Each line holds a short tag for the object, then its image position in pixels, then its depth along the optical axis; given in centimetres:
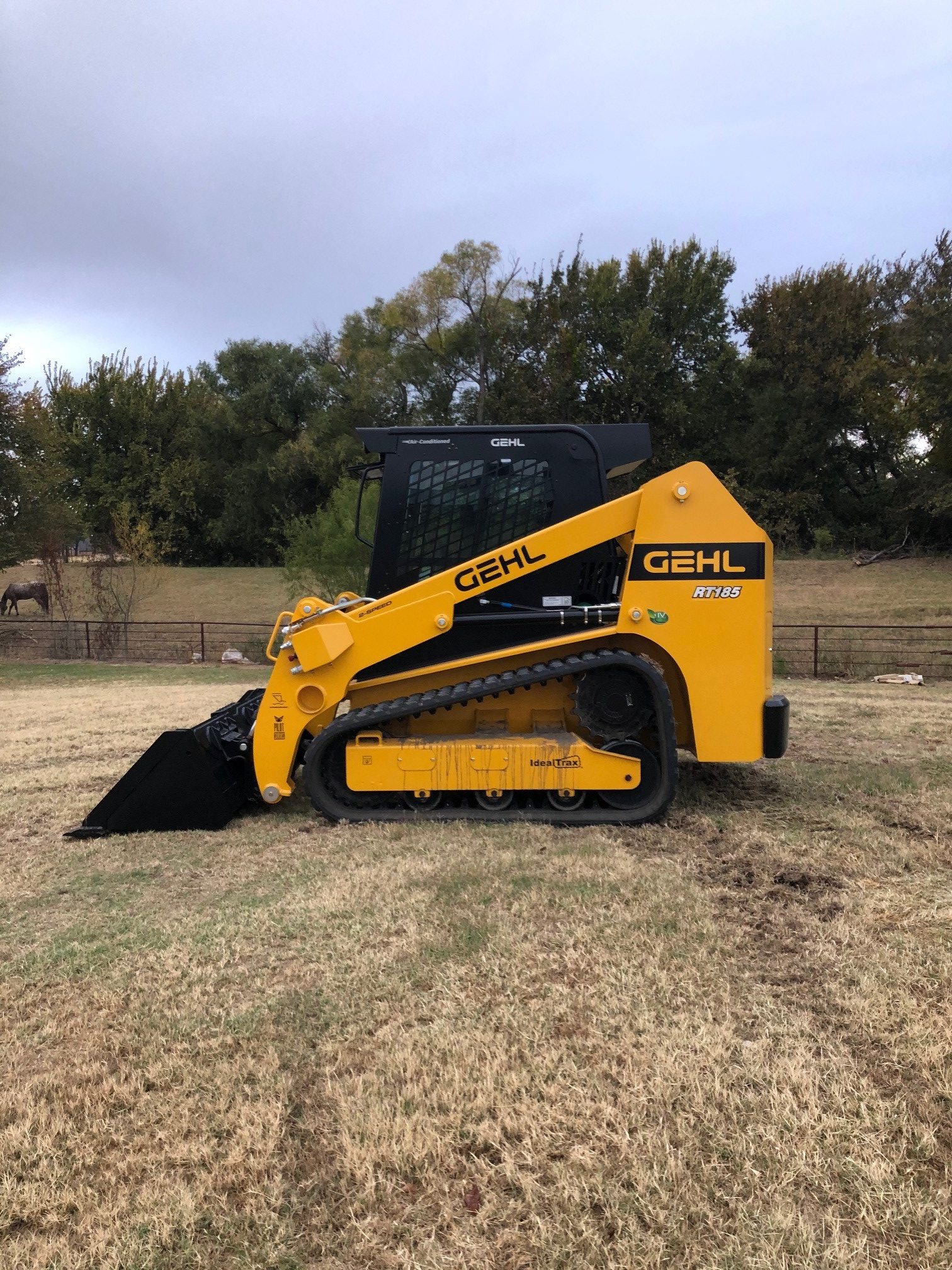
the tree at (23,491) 2069
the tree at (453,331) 3775
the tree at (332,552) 2003
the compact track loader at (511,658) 530
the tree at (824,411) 3300
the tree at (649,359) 3500
